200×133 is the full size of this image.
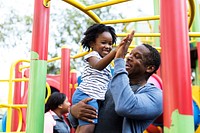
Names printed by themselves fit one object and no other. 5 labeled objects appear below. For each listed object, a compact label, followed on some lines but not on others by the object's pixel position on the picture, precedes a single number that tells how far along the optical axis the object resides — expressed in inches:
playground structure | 33.1
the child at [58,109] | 106.1
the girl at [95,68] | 52.3
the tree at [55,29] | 476.1
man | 43.3
